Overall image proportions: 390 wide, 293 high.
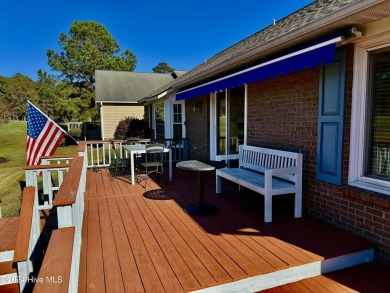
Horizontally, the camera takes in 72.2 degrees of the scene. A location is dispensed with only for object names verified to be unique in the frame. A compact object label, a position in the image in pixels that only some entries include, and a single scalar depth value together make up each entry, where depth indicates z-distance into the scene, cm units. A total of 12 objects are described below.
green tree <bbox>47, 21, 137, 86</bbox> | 2933
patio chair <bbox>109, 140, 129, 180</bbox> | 769
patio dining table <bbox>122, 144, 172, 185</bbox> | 629
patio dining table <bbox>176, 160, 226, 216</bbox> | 423
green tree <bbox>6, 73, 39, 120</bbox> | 3353
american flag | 504
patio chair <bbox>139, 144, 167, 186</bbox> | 626
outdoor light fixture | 832
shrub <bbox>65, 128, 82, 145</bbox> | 2078
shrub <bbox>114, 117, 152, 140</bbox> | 1459
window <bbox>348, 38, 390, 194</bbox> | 306
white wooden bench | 385
